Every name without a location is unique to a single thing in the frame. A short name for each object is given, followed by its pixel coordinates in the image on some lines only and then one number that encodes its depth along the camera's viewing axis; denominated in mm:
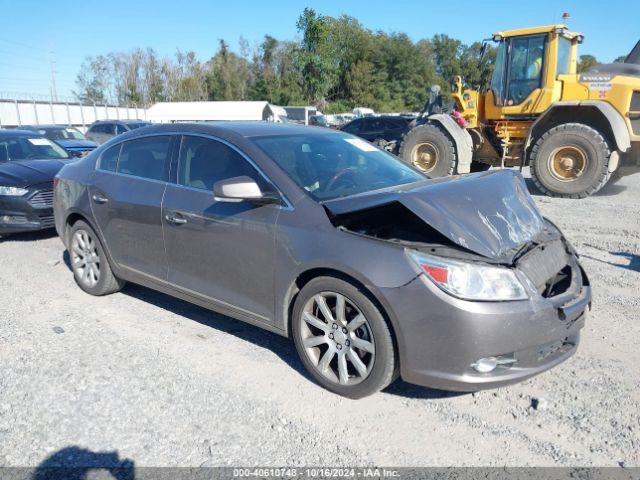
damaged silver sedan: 2750
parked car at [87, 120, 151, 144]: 21188
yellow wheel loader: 9977
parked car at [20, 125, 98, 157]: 14227
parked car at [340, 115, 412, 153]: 18747
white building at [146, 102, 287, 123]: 39219
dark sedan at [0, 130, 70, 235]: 6867
